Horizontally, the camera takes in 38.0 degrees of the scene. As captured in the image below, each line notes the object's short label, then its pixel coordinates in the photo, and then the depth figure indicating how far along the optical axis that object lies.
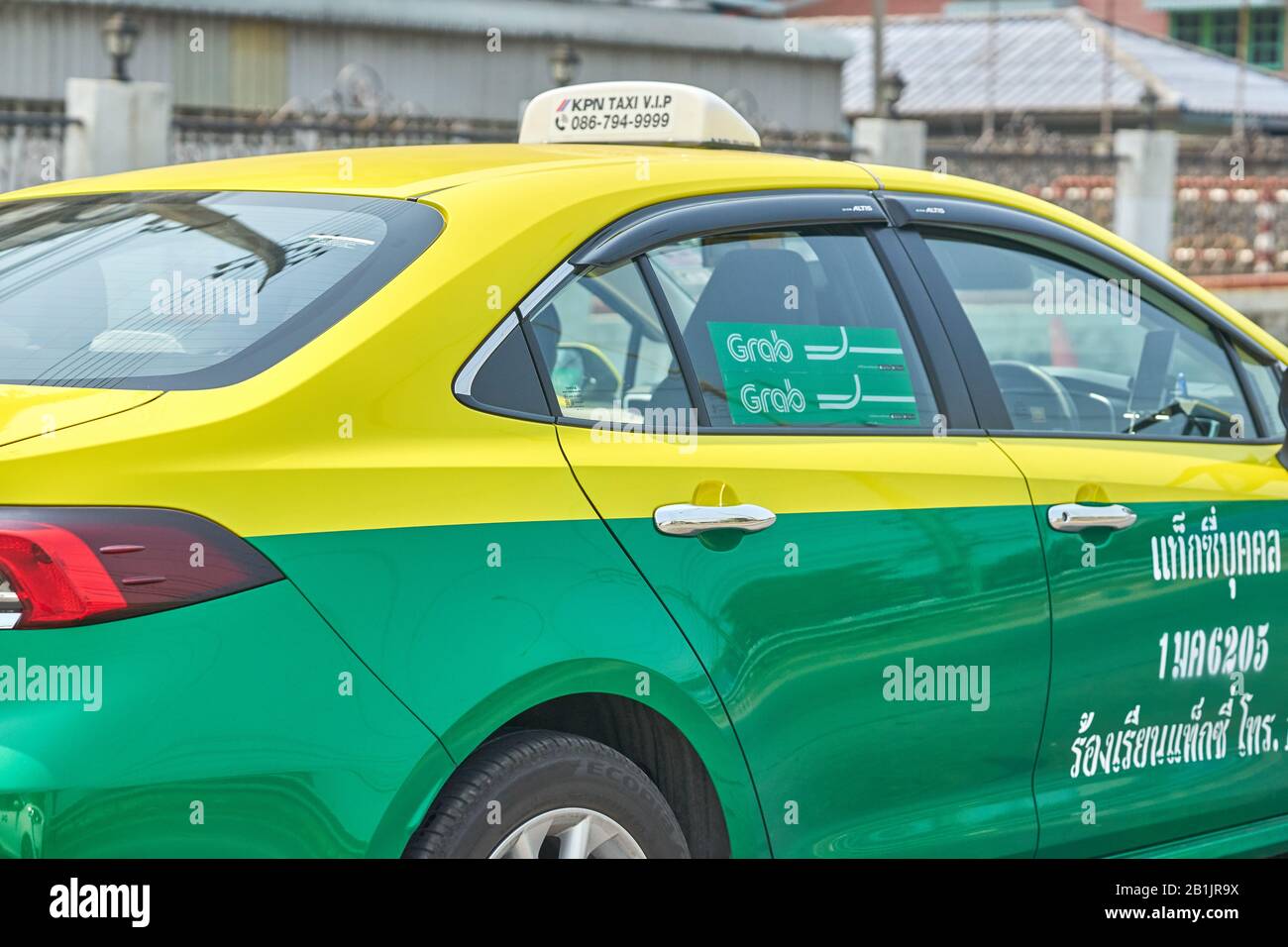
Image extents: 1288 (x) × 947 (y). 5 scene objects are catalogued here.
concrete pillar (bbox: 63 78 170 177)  15.22
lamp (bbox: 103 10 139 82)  15.67
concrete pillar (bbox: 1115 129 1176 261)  22.70
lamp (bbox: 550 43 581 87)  19.80
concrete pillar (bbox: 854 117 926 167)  20.97
